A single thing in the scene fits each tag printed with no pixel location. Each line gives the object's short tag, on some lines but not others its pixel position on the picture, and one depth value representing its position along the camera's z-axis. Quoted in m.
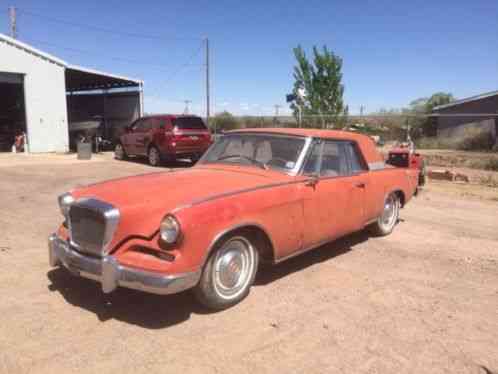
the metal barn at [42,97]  16.61
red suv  13.48
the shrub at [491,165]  14.98
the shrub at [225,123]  33.25
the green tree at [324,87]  29.59
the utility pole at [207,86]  27.00
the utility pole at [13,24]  31.75
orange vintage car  3.34
